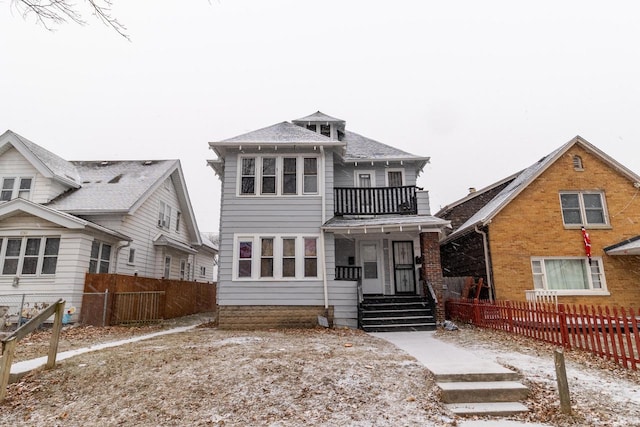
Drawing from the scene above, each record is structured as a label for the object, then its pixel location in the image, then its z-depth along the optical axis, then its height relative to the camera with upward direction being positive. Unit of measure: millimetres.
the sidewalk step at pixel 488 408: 4840 -1704
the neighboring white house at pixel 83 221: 13820 +2884
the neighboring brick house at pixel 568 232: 14375 +2022
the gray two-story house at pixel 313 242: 12273 +1498
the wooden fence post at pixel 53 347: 6809 -1149
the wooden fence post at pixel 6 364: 5507 -1196
